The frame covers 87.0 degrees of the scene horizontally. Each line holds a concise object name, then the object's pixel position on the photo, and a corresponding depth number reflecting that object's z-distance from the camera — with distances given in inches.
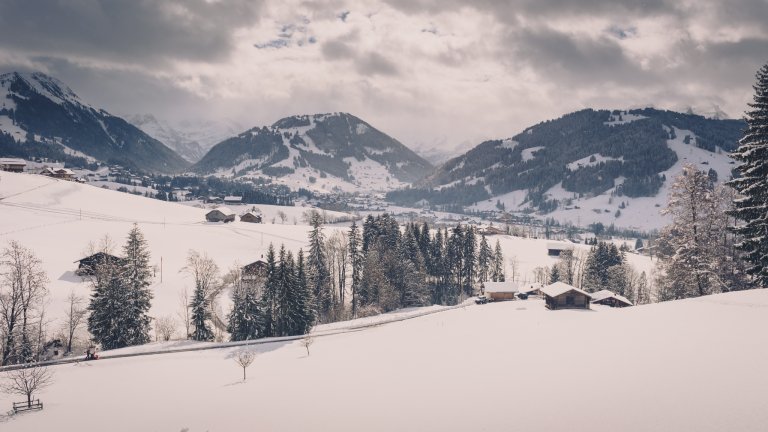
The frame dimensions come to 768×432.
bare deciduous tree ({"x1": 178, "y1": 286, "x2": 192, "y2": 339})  2416.3
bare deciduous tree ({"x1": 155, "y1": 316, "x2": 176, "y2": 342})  2316.1
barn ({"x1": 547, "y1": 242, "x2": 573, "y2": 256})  5850.4
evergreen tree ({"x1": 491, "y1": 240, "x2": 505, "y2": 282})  4065.2
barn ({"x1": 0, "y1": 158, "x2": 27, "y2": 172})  6603.4
